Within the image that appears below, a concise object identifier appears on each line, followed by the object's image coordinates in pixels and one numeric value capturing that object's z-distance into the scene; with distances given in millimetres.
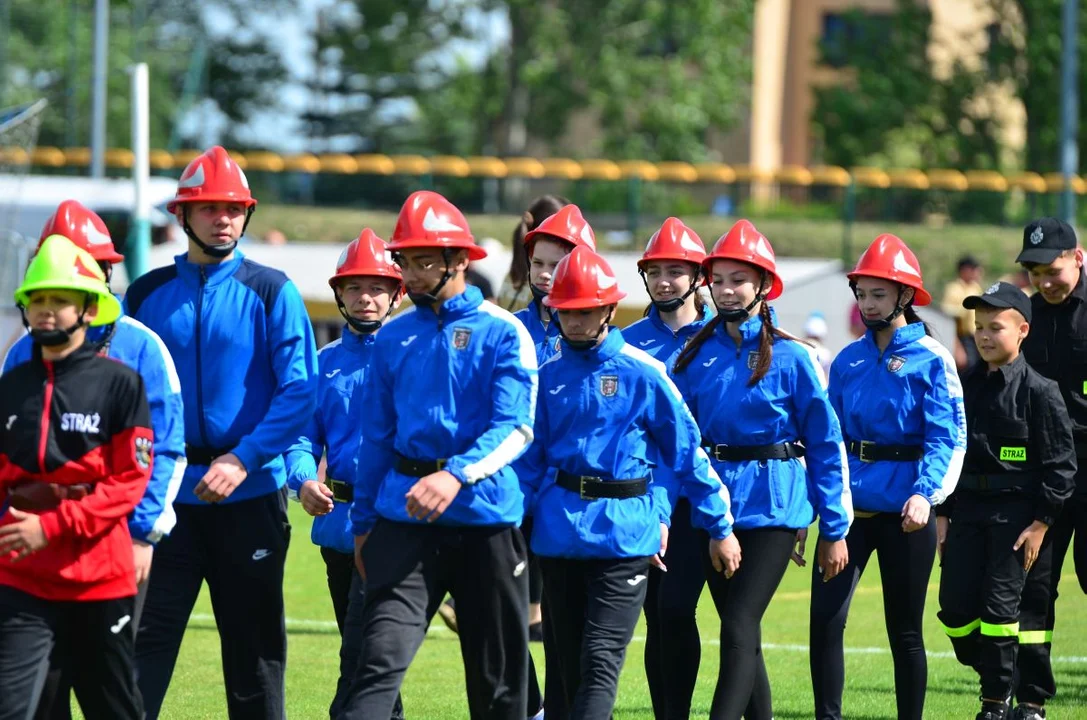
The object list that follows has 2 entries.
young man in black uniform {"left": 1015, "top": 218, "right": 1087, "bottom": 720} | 18500
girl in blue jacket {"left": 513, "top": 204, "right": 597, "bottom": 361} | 17734
